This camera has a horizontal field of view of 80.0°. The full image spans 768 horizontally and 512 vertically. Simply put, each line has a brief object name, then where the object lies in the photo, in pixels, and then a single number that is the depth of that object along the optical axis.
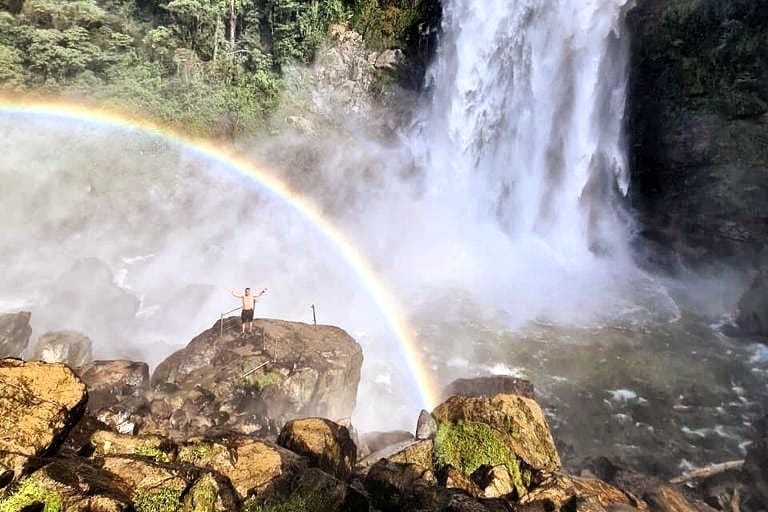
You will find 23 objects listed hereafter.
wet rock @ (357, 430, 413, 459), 10.24
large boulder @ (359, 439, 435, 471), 6.91
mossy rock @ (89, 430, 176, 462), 5.19
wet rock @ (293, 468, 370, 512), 5.17
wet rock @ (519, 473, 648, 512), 5.97
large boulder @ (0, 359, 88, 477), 4.24
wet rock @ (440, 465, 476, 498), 6.11
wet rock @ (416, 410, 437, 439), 10.20
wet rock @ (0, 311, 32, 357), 14.77
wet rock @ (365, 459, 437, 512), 5.47
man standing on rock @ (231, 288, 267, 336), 13.52
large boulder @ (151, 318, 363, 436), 10.85
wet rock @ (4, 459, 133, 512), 3.80
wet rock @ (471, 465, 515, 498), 6.27
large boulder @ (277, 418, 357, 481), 6.78
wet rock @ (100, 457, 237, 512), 4.39
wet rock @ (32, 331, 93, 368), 14.05
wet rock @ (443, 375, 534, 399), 13.81
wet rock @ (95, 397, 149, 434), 8.88
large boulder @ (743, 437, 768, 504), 10.56
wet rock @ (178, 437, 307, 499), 5.28
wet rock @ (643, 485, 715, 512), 7.92
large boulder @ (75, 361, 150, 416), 11.02
